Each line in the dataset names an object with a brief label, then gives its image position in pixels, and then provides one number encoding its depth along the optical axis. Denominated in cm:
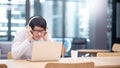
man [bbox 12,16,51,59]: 330
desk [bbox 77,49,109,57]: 601
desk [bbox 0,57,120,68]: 277
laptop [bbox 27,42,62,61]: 290
